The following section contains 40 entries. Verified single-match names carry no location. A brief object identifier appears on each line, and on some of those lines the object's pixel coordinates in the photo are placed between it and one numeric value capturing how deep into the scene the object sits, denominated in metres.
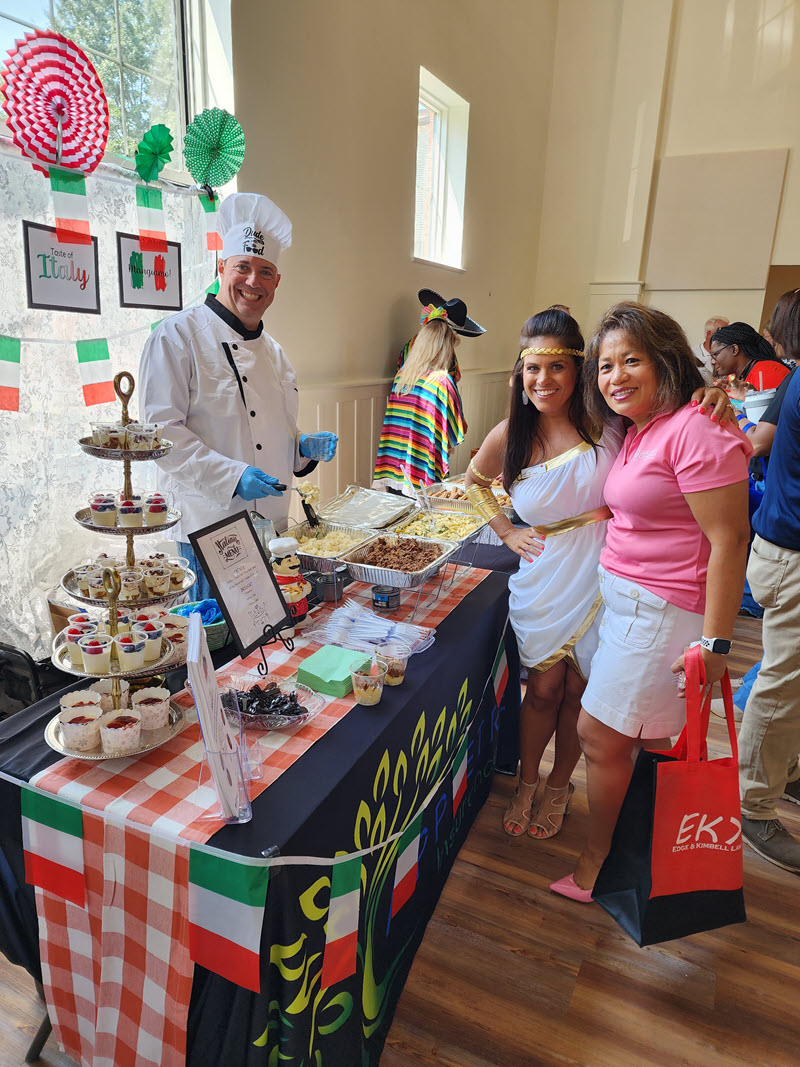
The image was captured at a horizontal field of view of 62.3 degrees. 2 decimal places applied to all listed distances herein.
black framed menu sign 1.22
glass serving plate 1.19
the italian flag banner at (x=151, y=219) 2.19
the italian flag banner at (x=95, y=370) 2.11
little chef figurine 1.50
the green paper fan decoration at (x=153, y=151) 2.10
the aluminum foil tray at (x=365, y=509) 2.17
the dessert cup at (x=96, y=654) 1.08
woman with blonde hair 3.60
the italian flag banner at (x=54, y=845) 1.01
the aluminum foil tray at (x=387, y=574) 1.71
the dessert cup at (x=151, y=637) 1.14
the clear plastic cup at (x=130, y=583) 1.19
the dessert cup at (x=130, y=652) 1.10
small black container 1.73
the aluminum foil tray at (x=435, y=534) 2.03
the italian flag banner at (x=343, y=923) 1.04
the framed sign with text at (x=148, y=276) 2.19
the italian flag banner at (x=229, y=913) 0.89
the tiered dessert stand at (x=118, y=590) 1.11
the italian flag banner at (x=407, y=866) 1.38
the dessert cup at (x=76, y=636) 1.11
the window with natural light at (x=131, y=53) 2.05
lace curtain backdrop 1.88
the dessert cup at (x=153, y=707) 1.12
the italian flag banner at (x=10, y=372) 1.87
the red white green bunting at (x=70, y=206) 1.90
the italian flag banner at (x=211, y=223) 2.41
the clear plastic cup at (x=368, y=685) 1.29
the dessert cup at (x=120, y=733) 1.05
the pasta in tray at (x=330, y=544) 1.81
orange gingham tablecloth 0.96
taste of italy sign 1.89
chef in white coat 1.82
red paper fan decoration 1.68
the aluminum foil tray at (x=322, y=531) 1.74
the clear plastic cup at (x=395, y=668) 1.37
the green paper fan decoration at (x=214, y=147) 2.17
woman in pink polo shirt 1.35
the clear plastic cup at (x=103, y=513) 1.21
